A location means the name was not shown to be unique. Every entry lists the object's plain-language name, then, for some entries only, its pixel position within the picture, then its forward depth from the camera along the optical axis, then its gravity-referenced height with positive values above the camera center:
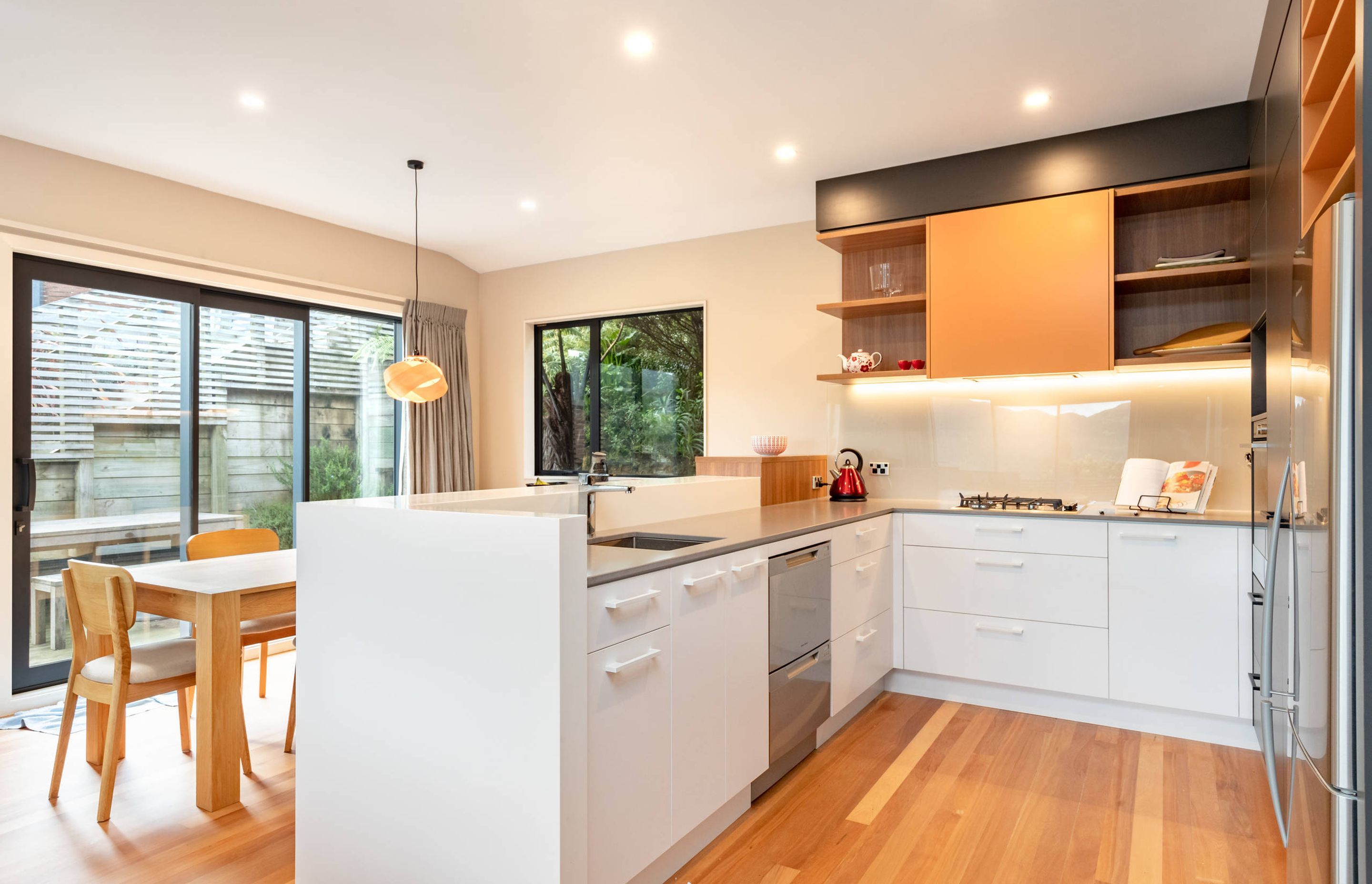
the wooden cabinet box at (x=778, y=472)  3.75 -0.14
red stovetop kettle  3.97 -0.22
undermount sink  2.57 -0.34
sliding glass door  3.61 +0.11
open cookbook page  3.25 -0.17
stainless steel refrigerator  1.32 -0.23
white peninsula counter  1.60 -0.57
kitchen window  5.07 +0.35
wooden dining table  2.49 -0.68
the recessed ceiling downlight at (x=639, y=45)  2.62 +1.39
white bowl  4.08 +0.00
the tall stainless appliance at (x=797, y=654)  2.50 -0.73
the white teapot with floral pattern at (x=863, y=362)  4.05 +0.44
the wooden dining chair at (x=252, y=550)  3.03 -0.49
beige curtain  5.28 +0.19
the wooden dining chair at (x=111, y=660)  2.44 -0.75
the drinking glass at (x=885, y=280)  4.00 +0.87
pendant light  3.57 +0.30
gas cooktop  3.54 -0.28
